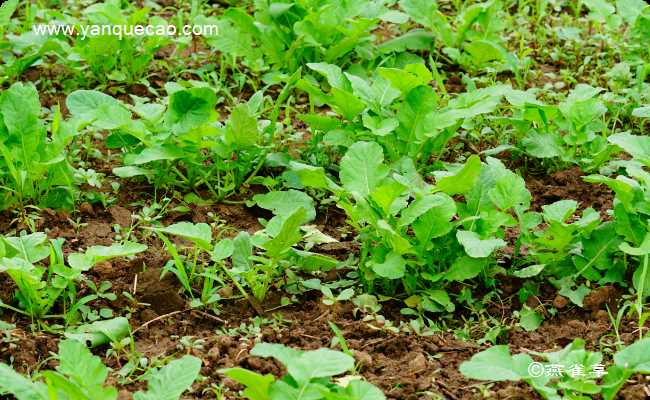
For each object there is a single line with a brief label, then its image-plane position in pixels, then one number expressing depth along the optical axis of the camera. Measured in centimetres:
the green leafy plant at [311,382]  491
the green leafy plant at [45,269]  588
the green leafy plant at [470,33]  904
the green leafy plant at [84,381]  494
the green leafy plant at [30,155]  690
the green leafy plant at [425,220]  617
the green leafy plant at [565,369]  508
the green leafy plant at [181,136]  714
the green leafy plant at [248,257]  616
